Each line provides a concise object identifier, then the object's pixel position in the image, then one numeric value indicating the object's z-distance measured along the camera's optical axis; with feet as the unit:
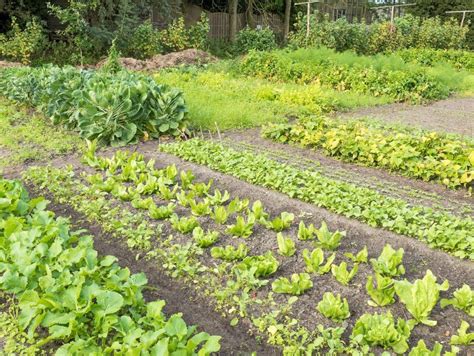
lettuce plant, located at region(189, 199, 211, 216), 15.31
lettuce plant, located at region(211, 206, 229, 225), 14.78
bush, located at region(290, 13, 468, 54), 56.49
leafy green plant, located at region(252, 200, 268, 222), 14.82
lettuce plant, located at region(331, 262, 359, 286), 11.61
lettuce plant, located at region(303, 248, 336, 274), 12.14
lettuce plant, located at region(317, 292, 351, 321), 10.43
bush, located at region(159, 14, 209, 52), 60.34
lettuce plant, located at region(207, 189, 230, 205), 16.03
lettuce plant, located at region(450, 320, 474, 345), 9.62
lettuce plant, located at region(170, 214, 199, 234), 14.32
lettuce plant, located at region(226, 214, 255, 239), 13.97
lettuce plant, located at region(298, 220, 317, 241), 13.71
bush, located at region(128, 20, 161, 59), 57.57
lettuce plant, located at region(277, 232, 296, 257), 12.99
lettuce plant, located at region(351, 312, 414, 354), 9.54
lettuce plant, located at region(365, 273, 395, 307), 10.98
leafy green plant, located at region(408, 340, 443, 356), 8.85
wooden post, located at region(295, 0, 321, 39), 54.64
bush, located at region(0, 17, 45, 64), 50.57
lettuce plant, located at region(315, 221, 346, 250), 13.12
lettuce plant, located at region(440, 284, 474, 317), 10.76
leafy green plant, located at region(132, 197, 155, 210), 15.83
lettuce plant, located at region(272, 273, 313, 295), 11.35
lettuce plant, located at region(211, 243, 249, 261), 12.82
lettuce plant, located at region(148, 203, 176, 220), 15.25
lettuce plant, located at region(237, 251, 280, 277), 12.00
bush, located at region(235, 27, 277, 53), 65.92
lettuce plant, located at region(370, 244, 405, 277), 11.82
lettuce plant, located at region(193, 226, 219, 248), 13.50
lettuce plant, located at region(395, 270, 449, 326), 10.43
